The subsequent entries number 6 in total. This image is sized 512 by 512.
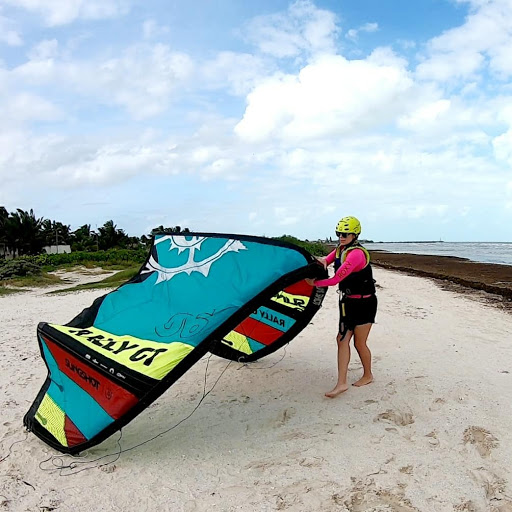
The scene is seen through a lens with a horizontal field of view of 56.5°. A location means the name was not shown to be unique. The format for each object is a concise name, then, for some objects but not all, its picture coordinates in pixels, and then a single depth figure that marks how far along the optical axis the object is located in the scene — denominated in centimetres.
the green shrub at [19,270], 1956
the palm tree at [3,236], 4837
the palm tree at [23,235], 4878
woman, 475
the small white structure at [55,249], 5584
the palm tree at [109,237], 5738
